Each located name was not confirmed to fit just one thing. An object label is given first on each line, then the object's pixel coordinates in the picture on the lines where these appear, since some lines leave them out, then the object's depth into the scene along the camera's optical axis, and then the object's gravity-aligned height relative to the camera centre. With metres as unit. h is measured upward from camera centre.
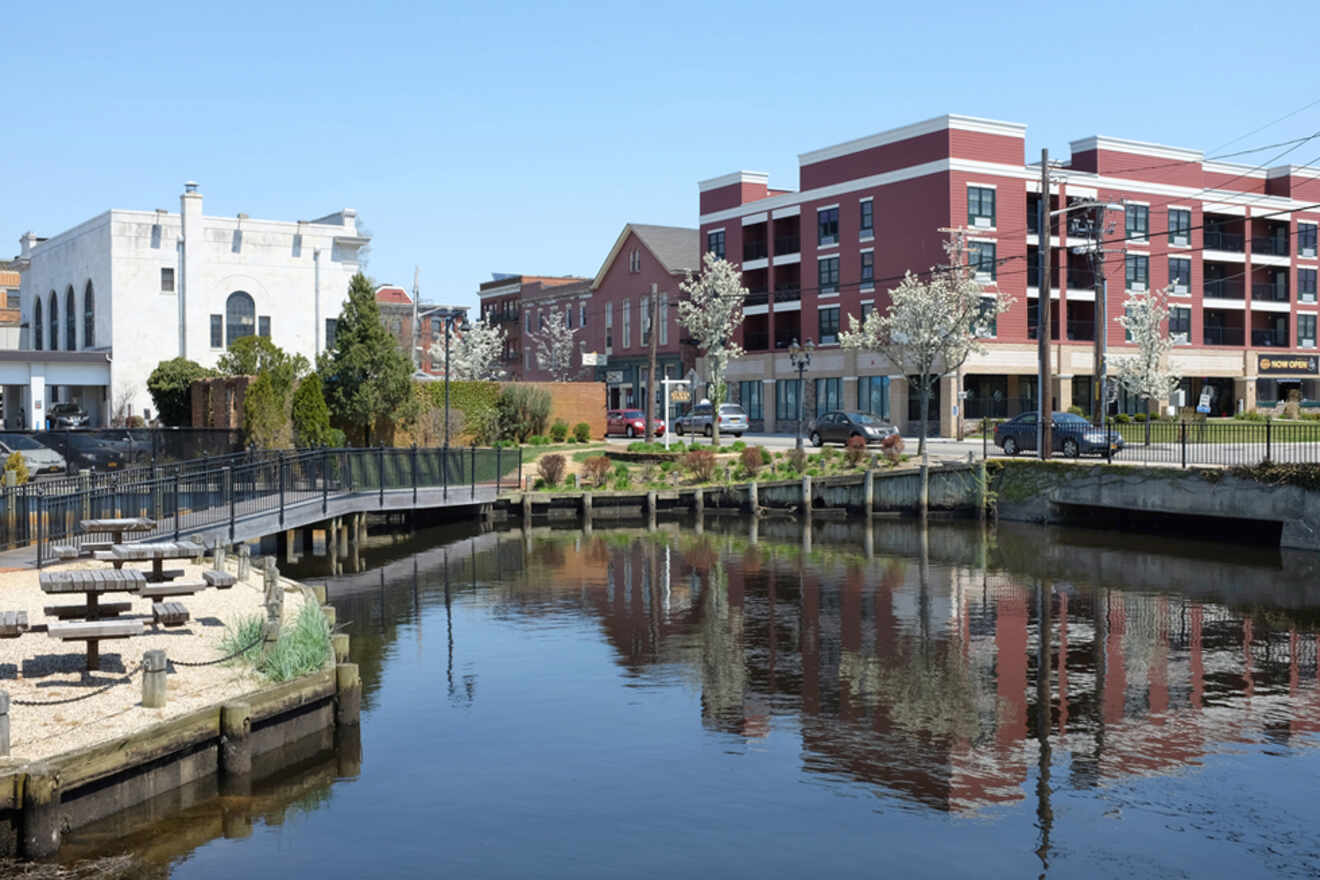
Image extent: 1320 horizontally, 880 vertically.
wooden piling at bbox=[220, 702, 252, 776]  13.18 -3.25
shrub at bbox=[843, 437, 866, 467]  46.53 -0.91
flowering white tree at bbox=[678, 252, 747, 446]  69.25 +6.60
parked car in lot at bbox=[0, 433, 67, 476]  37.22 -0.68
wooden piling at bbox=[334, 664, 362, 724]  15.33 -3.22
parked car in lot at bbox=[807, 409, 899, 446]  53.44 -0.02
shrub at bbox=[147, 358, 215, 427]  52.38 +1.75
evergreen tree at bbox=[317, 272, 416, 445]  42.78 +2.06
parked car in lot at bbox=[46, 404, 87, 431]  59.16 +0.71
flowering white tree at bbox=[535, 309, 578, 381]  98.62 +6.25
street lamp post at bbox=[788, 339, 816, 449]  54.81 +3.12
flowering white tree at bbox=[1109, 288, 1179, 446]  65.81 +3.77
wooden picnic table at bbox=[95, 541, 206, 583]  17.98 -1.77
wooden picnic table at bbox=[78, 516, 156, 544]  20.16 -1.53
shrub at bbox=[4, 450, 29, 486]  30.64 -0.86
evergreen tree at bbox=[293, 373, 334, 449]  38.84 +0.50
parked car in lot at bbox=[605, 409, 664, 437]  64.94 +0.30
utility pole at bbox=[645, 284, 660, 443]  55.25 +1.60
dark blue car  41.91 -0.33
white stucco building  60.91 +6.81
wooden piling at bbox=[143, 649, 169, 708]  13.04 -2.61
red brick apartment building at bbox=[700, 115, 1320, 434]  65.00 +9.73
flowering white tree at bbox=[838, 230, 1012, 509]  54.12 +4.77
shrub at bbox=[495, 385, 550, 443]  57.25 +0.79
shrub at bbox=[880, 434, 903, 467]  46.12 -0.80
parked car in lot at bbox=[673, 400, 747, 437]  62.25 +0.38
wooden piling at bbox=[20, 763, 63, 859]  11.01 -3.36
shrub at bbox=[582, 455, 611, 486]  46.62 -1.53
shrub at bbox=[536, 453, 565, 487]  46.31 -1.47
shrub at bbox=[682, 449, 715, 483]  47.31 -1.42
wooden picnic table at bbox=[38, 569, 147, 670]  14.02 -1.91
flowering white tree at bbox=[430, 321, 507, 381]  90.75 +5.89
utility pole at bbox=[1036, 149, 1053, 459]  39.72 +3.22
